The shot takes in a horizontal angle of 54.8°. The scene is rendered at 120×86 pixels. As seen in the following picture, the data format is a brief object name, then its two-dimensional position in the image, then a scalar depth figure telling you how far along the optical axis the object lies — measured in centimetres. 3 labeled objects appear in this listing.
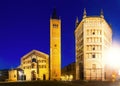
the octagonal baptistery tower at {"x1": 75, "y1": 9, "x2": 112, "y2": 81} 3217
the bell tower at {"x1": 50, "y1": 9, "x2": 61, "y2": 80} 3777
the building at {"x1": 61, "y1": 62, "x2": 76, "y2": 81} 3936
